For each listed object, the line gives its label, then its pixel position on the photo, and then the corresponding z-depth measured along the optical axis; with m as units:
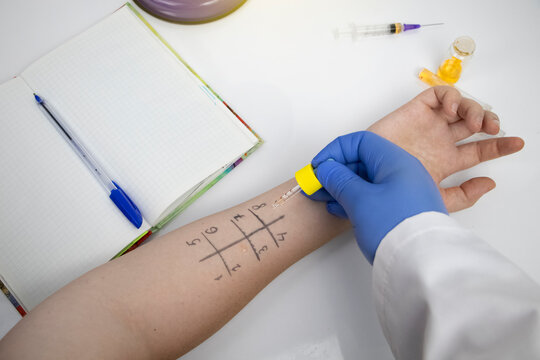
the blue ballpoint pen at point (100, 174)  0.43
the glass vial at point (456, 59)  0.49
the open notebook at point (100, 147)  0.42
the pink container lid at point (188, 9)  0.50
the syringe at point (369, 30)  0.52
